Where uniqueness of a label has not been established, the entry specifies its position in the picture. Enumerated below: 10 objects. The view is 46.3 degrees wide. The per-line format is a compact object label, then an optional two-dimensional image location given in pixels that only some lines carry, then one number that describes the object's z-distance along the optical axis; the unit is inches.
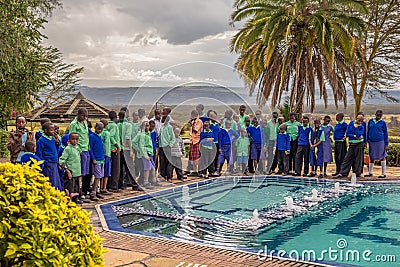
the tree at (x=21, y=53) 604.1
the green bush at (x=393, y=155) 641.0
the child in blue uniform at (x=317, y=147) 538.0
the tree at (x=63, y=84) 1378.0
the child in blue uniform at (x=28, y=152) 301.0
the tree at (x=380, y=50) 898.7
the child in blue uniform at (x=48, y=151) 331.0
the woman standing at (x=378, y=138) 522.9
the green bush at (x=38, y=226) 114.2
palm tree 633.6
